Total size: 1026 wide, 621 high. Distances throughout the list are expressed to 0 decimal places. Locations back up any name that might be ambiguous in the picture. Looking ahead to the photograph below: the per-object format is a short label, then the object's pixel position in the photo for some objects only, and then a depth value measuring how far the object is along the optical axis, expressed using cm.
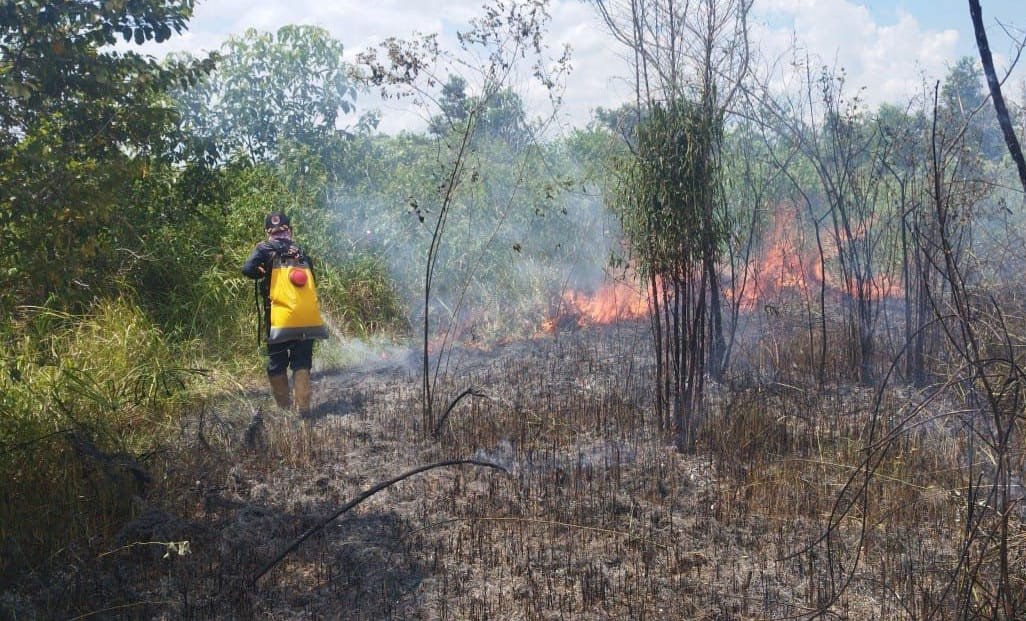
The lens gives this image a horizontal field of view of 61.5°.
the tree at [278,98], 1135
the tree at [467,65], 644
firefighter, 671
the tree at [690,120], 590
